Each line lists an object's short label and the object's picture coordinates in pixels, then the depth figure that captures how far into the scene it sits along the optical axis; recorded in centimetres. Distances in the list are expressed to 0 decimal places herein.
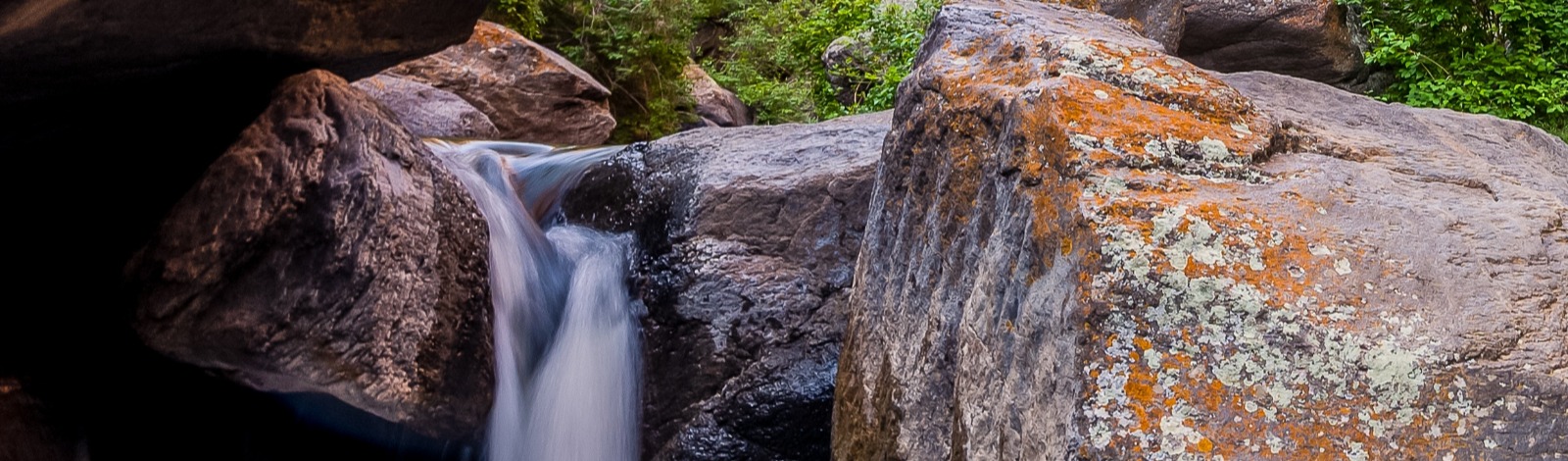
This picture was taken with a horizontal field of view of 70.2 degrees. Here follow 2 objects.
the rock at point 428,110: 856
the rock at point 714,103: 1506
